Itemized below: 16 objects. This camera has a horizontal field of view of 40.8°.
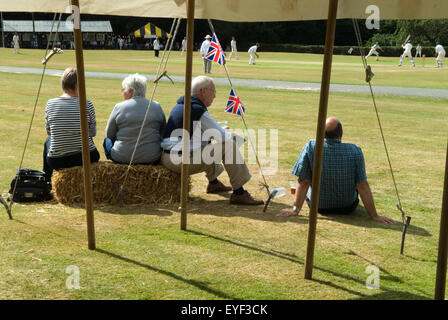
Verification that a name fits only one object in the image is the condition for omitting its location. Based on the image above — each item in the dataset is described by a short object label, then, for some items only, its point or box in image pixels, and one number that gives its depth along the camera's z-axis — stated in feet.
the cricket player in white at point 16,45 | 175.02
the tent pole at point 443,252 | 12.14
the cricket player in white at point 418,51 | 201.57
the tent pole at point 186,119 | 19.19
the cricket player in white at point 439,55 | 137.59
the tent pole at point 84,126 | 16.18
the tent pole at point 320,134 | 14.43
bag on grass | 22.26
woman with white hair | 22.85
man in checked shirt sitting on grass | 20.45
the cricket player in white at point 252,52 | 143.23
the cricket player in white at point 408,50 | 149.08
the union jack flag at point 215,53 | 23.19
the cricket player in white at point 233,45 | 168.06
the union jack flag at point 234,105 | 23.88
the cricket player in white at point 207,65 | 93.80
